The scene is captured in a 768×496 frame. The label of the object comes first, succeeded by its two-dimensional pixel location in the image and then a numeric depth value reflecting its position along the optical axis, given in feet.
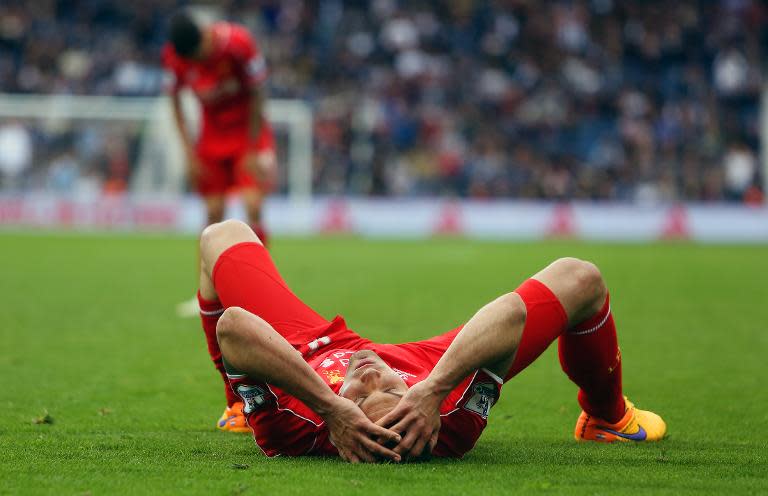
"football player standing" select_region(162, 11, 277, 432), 59.00
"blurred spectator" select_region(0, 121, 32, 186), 165.91
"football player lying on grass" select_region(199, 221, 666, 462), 23.12
